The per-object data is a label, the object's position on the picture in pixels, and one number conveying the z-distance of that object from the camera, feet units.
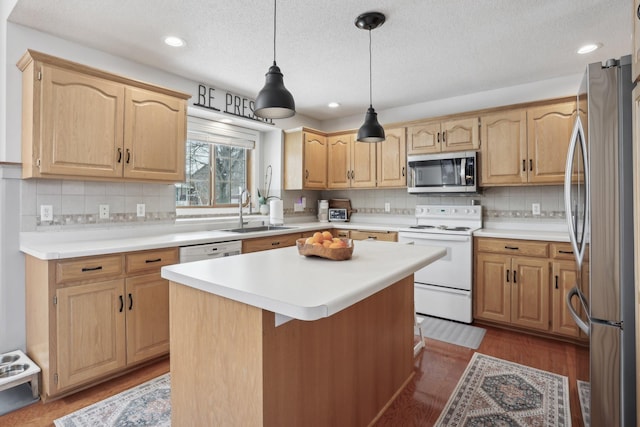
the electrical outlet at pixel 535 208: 11.23
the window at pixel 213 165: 11.68
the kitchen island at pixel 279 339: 3.75
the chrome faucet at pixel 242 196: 12.16
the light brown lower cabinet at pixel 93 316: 6.53
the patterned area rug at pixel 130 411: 6.00
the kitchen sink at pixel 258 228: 11.99
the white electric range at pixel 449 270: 10.69
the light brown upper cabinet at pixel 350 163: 13.87
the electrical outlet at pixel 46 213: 7.77
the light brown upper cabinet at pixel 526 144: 9.97
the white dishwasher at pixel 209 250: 8.56
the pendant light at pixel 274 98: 5.21
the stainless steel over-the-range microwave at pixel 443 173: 11.36
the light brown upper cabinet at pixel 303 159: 13.87
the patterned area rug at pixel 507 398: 6.06
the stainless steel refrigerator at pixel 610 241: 4.38
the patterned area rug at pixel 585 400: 4.96
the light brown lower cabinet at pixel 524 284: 9.37
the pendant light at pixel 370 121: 7.27
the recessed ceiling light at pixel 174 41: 8.13
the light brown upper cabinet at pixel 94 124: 7.04
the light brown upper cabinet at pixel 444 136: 11.48
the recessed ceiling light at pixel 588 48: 8.61
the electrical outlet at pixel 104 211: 8.74
